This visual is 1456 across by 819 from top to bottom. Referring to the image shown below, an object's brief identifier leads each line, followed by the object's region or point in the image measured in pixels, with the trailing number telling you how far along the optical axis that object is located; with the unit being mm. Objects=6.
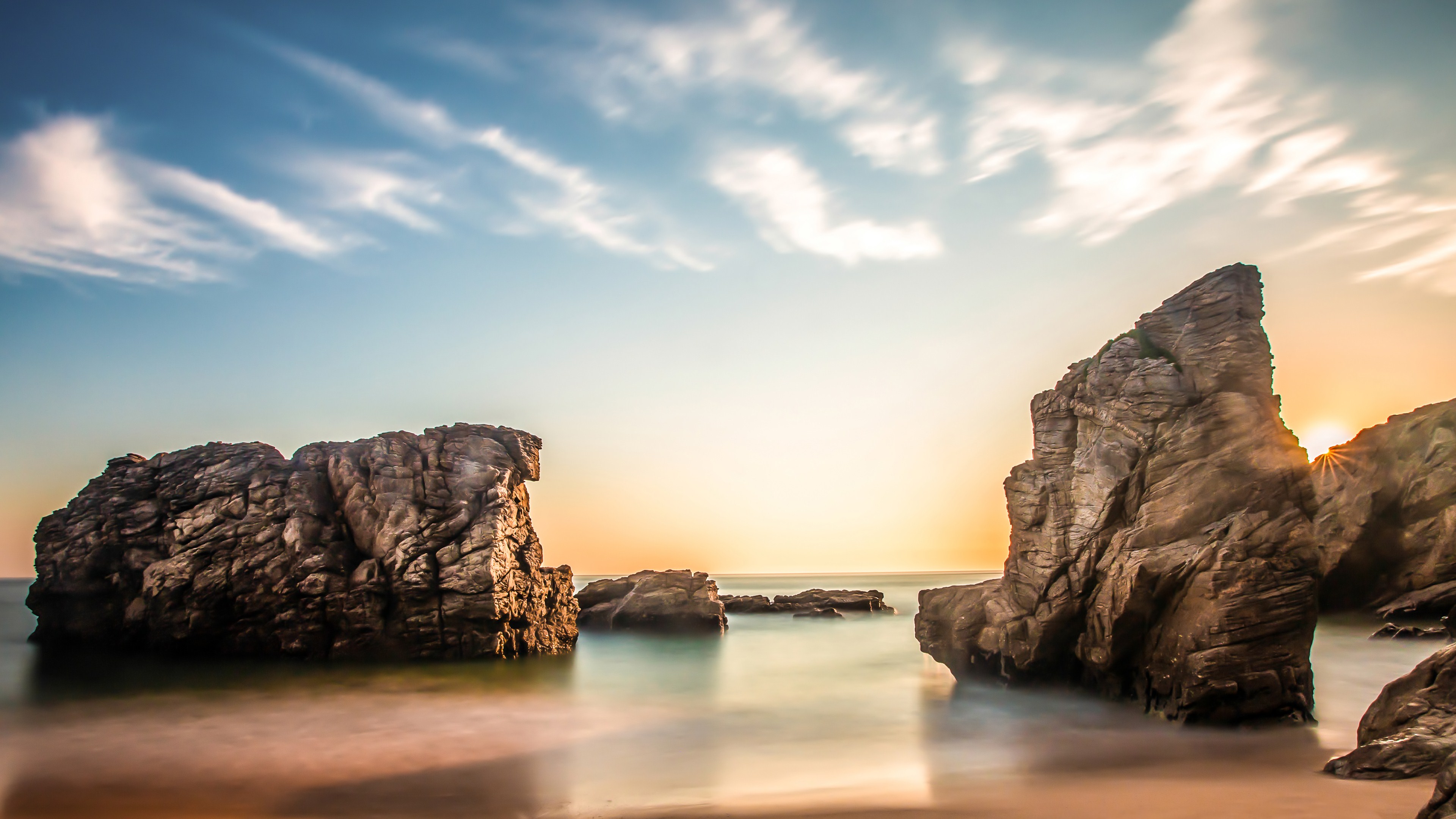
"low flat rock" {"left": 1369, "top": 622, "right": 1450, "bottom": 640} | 31833
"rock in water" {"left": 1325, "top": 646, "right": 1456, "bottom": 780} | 10469
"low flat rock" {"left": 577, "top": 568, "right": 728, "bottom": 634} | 53188
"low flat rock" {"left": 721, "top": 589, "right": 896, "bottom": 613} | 76500
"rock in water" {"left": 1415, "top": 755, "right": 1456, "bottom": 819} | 7020
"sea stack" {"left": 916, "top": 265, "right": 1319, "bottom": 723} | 16219
